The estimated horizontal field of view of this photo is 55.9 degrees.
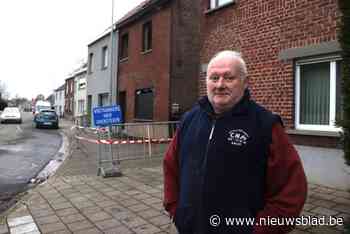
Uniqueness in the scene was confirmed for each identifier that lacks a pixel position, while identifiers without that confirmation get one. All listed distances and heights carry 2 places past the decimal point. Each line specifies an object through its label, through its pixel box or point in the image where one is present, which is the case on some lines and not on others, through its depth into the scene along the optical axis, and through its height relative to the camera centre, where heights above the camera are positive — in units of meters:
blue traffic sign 8.32 +0.07
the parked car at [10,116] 33.19 +0.01
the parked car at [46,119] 27.03 -0.18
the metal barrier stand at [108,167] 7.98 -1.29
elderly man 2.02 -0.29
